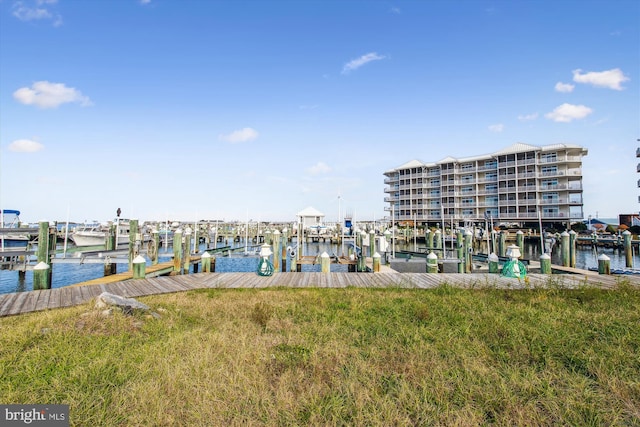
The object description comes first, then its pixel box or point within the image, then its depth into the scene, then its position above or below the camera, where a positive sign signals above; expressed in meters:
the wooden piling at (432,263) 14.27 -1.81
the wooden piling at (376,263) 15.57 -1.95
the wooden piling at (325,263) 13.76 -1.71
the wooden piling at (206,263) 13.80 -1.67
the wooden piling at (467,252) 19.94 -1.89
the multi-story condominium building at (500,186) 56.25 +7.33
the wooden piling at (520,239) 24.50 -1.33
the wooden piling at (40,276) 10.10 -1.60
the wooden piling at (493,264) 15.93 -2.10
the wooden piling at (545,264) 13.43 -1.80
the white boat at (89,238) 39.06 -1.59
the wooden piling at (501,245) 27.22 -1.99
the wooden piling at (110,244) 22.87 -1.39
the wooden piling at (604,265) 13.01 -1.78
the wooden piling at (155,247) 19.05 -1.37
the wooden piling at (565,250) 16.45 -1.47
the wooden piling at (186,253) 17.86 -1.61
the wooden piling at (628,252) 19.62 -1.89
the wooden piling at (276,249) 17.48 -1.41
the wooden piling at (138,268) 11.42 -1.56
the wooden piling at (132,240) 16.53 -0.79
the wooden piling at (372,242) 21.92 -1.30
